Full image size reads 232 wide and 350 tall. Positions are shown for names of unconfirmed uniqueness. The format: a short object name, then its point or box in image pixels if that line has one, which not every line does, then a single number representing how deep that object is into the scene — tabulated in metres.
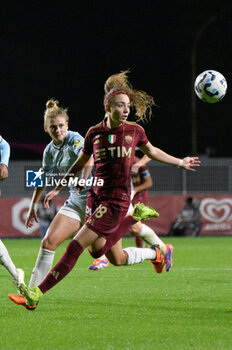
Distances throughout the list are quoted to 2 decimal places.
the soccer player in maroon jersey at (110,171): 13.77
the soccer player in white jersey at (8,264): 15.03
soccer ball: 18.47
